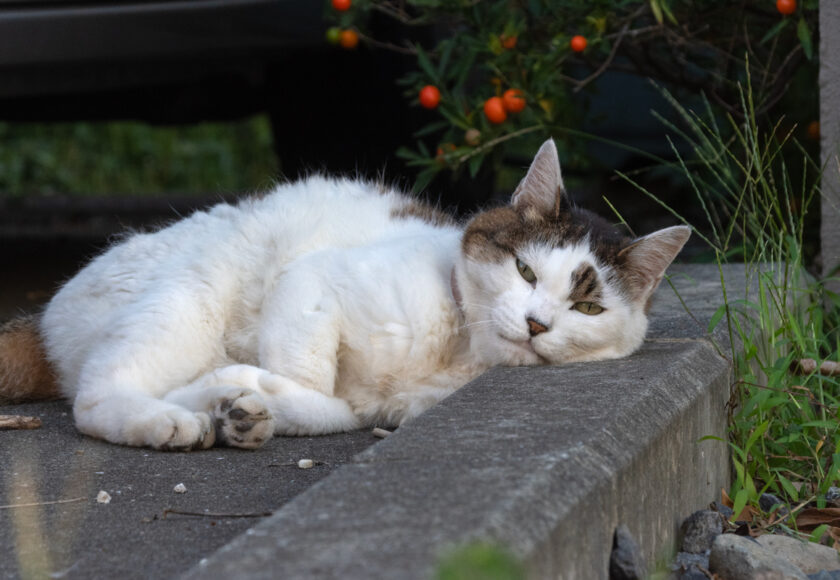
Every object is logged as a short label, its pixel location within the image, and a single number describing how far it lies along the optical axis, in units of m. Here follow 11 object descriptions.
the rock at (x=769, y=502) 5.35
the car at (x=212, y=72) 9.00
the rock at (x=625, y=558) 3.90
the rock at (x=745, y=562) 4.27
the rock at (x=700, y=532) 4.75
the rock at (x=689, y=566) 4.43
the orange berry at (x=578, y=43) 7.56
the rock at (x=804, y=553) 4.64
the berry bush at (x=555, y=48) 8.03
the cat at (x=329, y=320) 5.65
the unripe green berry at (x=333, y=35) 8.51
